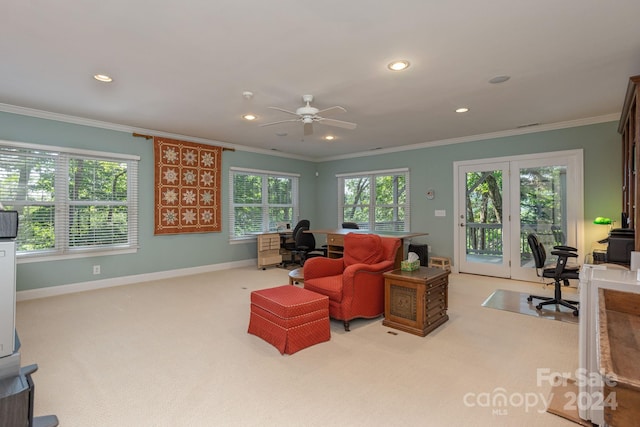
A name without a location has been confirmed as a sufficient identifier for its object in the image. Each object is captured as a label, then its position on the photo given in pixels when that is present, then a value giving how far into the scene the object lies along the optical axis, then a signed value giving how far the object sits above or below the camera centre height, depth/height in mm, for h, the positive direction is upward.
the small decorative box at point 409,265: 3279 -548
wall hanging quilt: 5234 +502
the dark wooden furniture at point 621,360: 833 -473
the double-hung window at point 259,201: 6376 +297
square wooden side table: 2926 -852
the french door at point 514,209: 4691 +61
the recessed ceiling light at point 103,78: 2996 +1350
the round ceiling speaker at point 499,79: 3059 +1337
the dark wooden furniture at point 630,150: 2598 +650
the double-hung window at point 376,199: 6582 +330
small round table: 3646 -738
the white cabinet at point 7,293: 1292 -328
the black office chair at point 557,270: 3557 -676
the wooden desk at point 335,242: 4743 -432
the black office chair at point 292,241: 6268 -573
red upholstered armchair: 3068 -665
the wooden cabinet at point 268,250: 6223 -720
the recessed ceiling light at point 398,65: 2749 +1339
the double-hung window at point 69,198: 4055 +247
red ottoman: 2568 -901
